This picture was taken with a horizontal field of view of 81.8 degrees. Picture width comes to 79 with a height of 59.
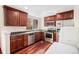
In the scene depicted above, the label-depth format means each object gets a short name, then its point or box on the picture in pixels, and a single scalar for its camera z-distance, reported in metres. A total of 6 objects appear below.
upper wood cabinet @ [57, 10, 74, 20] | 1.75
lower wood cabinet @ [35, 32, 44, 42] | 2.08
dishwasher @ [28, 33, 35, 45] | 1.71
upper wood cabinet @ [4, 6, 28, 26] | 1.32
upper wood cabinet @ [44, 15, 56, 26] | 2.28
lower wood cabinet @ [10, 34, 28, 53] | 1.19
